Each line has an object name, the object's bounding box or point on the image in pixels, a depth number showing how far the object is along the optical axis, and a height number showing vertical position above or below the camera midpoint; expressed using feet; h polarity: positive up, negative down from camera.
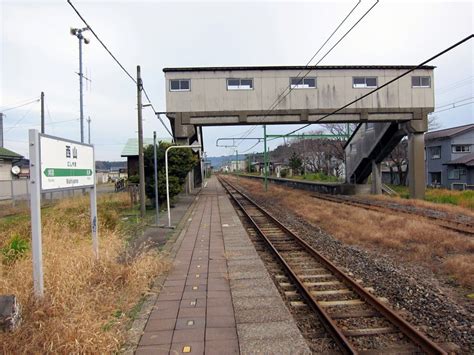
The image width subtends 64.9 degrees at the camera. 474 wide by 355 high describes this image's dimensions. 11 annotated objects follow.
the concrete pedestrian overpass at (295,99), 76.69 +14.79
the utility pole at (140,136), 47.62 +4.72
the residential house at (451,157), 120.67 +3.34
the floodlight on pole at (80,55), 67.41 +22.29
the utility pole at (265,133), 94.43 +9.61
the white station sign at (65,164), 14.49 +0.46
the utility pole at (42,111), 78.62 +13.51
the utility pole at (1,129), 135.44 +17.63
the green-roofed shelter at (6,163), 91.35 +3.20
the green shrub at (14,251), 21.18 -4.51
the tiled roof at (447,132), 128.61 +12.77
